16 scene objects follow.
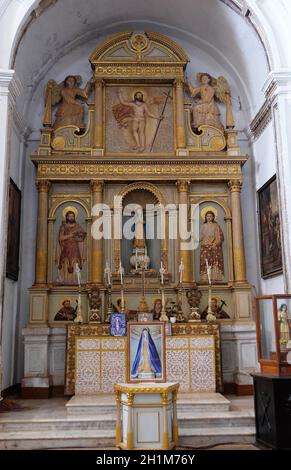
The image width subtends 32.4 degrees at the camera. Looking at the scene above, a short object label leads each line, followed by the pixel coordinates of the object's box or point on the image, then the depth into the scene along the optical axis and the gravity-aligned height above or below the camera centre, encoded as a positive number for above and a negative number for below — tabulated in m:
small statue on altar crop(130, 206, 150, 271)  9.45 +1.75
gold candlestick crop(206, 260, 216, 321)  8.66 +0.41
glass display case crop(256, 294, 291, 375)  6.12 +0.02
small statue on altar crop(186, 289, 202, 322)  8.65 +0.59
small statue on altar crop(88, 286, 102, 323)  8.74 +0.59
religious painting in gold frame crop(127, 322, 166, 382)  5.96 -0.17
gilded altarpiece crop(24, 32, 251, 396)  9.55 +3.20
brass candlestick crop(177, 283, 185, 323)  8.83 +0.55
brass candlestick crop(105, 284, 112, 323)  8.88 +0.56
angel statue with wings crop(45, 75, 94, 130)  10.27 +4.85
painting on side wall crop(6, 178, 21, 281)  8.81 +1.94
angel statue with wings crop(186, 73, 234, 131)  10.38 +4.85
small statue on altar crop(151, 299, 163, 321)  9.12 +0.51
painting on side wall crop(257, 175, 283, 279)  8.78 +1.92
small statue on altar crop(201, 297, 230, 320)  9.52 +0.48
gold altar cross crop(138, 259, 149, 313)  8.61 +0.65
